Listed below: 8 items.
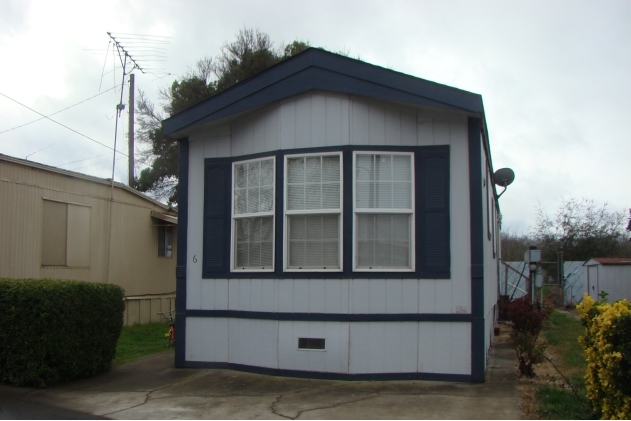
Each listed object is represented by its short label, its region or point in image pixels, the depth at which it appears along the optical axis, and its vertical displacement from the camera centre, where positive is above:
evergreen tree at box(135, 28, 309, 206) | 25.03 +6.82
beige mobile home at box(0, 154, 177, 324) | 12.25 +0.60
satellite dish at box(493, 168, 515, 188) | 14.62 +1.99
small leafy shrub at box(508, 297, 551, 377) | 7.63 -1.04
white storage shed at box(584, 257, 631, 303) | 19.81 -0.49
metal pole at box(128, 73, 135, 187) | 22.08 +4.66
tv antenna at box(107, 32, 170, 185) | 21.20 +5.32
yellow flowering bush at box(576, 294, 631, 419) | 4.73 -0.79
